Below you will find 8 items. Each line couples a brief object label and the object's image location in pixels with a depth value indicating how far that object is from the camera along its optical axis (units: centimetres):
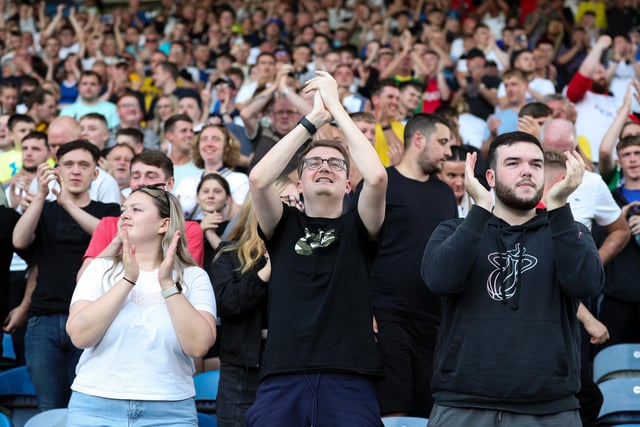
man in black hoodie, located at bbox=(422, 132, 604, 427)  709
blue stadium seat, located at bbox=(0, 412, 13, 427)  880
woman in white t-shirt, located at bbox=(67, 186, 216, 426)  779
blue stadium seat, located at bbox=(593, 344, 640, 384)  1023
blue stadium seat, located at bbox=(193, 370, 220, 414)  1035
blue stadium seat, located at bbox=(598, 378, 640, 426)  944
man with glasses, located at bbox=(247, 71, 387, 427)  745
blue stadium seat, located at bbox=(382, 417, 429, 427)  850
